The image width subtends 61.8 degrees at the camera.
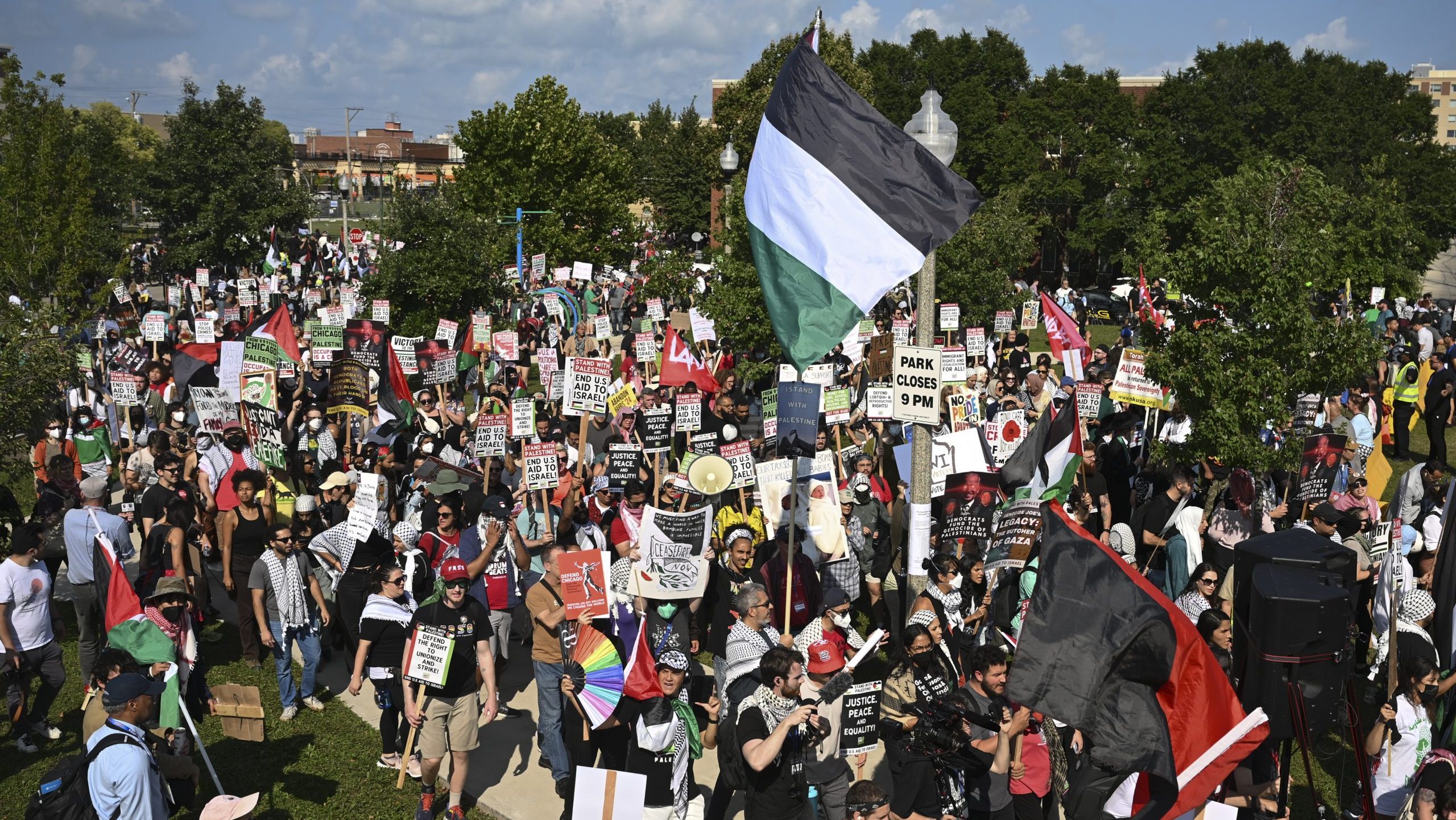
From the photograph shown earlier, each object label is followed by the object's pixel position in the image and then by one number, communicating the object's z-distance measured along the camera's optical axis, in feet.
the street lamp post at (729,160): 94.99
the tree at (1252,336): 39.04
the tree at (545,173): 142.20
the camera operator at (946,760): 21.90
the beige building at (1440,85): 526.98
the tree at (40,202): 75.77
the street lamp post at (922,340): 30.86
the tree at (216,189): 141.69
